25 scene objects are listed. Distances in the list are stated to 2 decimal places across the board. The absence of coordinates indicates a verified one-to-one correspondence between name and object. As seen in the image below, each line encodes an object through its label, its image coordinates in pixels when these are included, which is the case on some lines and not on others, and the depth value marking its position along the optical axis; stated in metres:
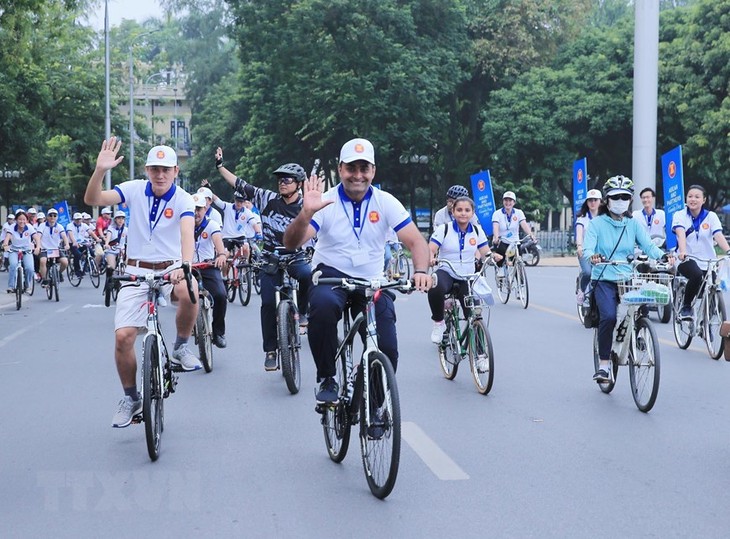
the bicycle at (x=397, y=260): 24.10
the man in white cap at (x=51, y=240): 21.86
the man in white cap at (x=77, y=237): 27.00
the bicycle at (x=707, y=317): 11.75
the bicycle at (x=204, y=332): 10.39
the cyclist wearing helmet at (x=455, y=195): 10.93
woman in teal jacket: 8.77
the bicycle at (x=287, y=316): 9.16
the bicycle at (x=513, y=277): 18.00
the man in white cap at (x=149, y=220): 7.26
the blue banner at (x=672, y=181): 22.09
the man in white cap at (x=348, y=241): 6.26
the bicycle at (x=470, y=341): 9.13
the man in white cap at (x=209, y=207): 11.55
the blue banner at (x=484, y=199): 31.95
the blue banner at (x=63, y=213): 36.26
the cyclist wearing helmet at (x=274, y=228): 10.04
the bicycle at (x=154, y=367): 6.50
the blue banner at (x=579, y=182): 29.34
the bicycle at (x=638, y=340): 8.01
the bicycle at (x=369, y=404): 5.62
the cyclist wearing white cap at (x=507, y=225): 18.44
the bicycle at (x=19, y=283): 19.23
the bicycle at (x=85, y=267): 27.28
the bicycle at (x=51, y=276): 21.34
